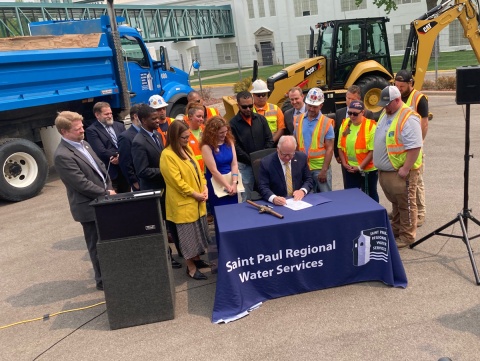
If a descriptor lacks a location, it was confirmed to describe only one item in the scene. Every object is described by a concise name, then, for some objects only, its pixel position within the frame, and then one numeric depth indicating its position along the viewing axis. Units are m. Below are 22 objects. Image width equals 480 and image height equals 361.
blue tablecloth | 4.16
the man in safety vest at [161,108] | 5.74
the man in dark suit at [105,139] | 6.00
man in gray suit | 4.41
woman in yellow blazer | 4.53
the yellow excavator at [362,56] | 11.16
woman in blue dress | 4.98
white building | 34.59
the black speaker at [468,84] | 4.40
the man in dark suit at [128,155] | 5.49
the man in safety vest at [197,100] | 6.36
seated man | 4.90
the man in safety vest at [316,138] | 5.41
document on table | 4.54
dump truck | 8.34
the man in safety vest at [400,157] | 4.71
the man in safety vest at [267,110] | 6.15
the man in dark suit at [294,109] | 6.21
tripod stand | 4.55
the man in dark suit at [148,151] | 4.91
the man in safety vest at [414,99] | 5.53
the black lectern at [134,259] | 4.01
